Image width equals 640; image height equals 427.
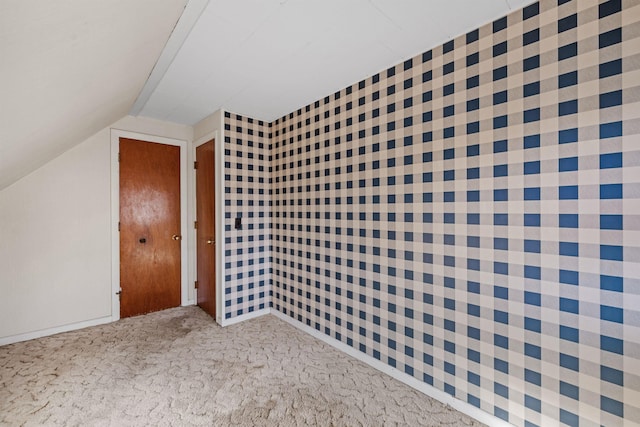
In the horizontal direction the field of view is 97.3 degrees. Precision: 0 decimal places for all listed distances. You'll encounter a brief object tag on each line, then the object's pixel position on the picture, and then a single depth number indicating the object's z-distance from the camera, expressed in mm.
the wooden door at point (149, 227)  3285
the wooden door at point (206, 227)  3279
